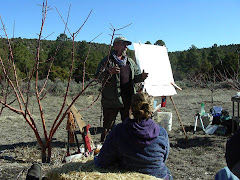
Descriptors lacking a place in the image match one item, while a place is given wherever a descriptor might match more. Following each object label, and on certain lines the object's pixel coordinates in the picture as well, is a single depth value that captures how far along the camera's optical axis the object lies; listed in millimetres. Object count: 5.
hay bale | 1790
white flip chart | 4551
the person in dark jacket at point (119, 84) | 3883
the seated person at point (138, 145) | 1834
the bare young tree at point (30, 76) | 2477
